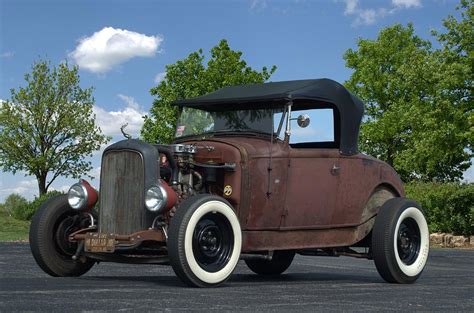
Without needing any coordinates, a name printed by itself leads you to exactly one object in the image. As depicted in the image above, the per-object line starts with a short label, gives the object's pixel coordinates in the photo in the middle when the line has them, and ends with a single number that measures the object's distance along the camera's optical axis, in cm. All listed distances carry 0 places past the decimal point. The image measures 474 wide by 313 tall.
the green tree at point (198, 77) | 3856
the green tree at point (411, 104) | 2927
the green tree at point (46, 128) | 3984
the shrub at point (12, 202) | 3569
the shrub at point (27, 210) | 3232
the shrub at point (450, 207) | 2392
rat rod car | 698
